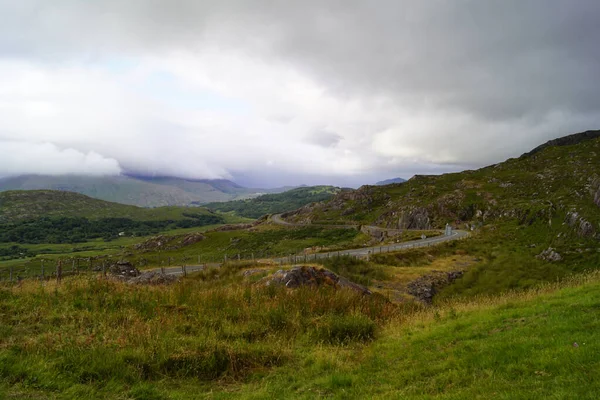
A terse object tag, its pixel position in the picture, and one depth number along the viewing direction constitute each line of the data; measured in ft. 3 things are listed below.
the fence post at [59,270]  54.18
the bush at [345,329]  36.46
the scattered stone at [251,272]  73.67
